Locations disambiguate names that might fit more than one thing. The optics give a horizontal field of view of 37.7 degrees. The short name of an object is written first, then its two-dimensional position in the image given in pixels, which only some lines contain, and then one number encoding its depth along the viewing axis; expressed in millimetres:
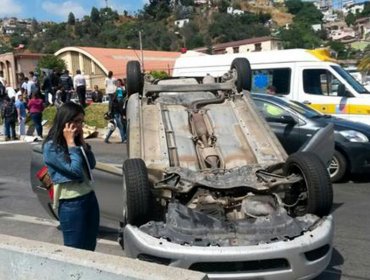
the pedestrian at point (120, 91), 15986
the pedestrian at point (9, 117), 16734
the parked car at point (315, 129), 8781
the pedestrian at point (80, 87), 19391
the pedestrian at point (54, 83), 20372
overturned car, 4098
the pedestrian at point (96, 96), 26250
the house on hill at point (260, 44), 70206
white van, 11742
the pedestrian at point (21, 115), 17406
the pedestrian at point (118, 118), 14828
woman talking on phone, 3973
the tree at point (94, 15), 153075
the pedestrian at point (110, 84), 18344
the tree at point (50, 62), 63466
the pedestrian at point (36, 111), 15641
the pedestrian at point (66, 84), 19453
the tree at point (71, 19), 155025
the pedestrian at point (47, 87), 20375
